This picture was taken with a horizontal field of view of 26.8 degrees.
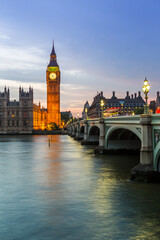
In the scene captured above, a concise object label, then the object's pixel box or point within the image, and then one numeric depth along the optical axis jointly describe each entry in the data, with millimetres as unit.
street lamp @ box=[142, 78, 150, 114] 24116
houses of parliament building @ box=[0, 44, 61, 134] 189500
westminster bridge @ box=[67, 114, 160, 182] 24375
